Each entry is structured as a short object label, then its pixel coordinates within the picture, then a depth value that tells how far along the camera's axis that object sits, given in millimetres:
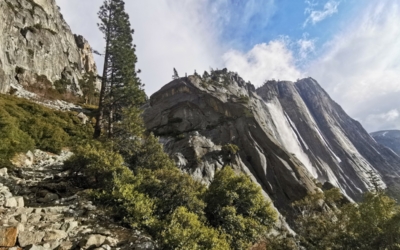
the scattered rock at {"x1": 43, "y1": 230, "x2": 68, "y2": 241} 8933
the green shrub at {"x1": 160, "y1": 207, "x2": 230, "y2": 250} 10406
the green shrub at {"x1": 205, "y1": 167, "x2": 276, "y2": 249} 15367
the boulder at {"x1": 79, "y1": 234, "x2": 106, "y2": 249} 8977
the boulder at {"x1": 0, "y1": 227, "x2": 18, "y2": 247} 7941
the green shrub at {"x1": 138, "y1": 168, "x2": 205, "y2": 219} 13796
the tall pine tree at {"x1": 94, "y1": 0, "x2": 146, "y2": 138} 31500
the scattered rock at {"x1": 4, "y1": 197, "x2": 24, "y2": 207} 10422
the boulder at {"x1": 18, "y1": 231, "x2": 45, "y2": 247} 8318
